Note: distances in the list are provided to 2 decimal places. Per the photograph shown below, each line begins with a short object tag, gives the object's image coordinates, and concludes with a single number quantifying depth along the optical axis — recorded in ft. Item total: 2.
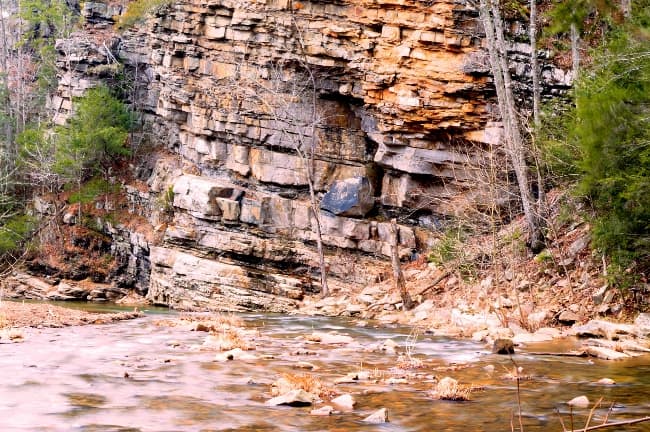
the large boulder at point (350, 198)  85.40
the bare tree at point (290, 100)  89.92
